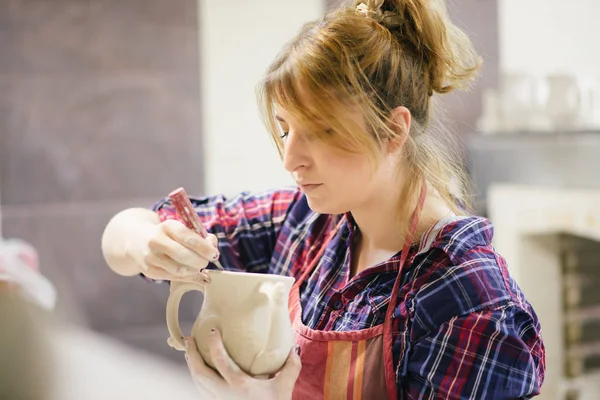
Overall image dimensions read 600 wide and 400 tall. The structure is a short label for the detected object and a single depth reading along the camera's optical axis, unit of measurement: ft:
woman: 3.28
